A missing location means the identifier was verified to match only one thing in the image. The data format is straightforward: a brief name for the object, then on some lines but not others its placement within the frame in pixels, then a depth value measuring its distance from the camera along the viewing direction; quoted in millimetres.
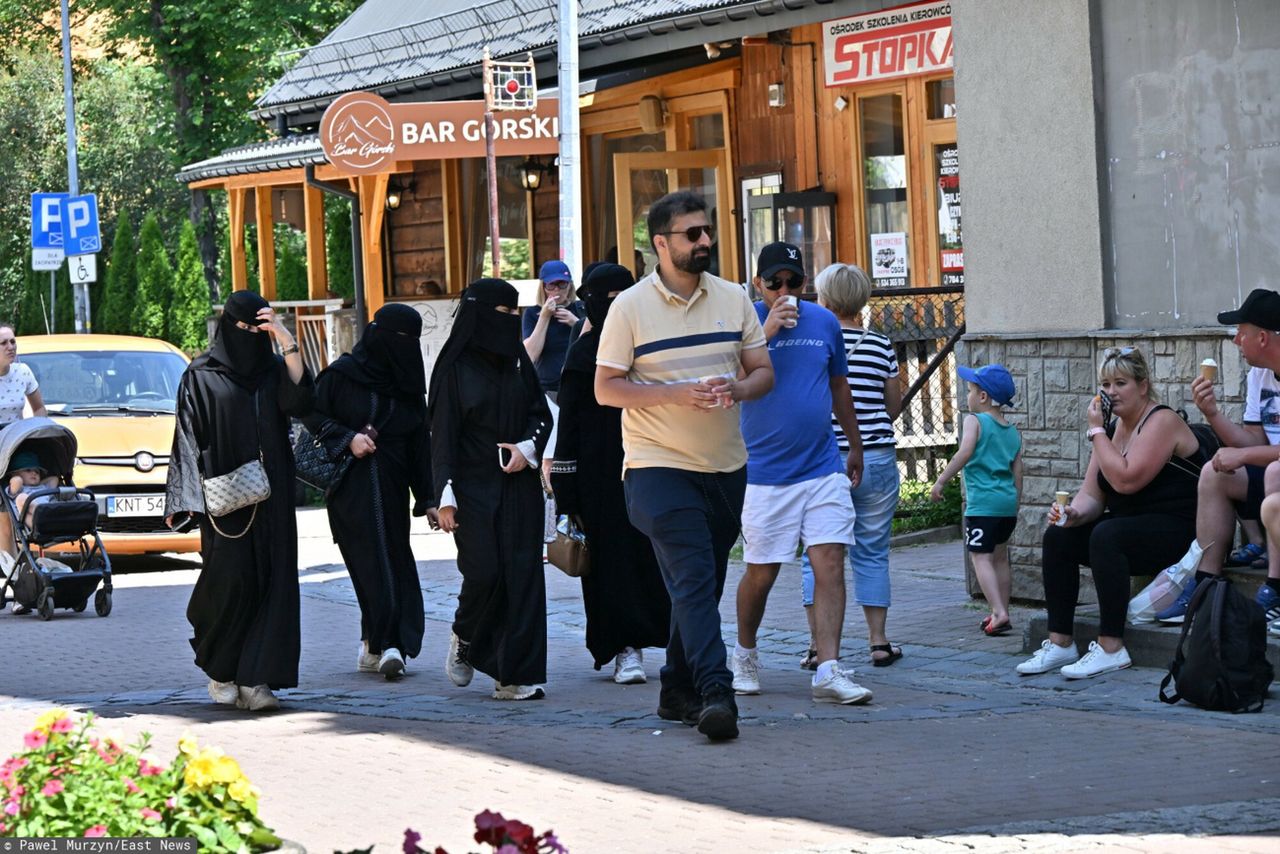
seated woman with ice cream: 17155
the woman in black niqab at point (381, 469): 19290
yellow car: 30055
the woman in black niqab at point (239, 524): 17685
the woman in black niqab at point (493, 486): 17685
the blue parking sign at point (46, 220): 57812
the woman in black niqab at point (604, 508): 18142
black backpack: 15521
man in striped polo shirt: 15314
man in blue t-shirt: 16493
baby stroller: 25460
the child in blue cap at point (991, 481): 19644
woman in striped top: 18628
